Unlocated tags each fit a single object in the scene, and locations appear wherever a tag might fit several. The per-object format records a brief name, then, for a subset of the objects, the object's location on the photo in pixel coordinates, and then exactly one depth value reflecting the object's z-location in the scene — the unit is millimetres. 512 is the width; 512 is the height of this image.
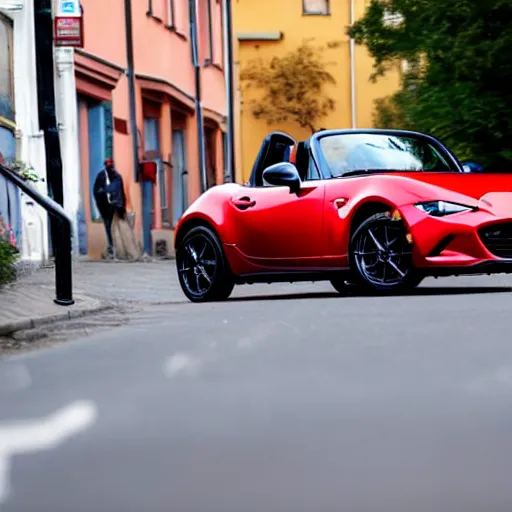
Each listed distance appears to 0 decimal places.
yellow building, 55281
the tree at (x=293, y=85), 54656
